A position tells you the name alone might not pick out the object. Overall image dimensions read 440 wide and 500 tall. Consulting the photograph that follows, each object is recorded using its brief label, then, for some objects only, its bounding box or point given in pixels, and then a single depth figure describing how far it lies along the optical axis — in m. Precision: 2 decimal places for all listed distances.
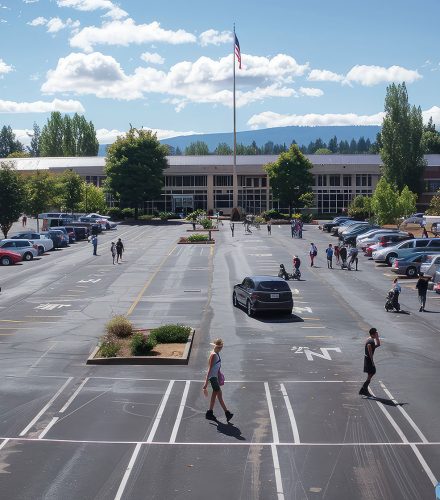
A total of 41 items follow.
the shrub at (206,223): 76.31
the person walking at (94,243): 57.66
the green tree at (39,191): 76.44
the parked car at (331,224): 80.38
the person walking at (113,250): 51.66
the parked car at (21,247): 54.69
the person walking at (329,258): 48.79
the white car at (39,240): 59.72
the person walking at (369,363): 18.31
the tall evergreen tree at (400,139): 102.44
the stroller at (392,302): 31.48
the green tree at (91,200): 98.31
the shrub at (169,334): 24.47
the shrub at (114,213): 105.31
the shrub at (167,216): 102.88
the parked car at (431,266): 39.16
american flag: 89.75
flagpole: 105.50
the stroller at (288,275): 41.38
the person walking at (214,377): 16.34
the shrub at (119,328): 24.97
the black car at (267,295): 30.17
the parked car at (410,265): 44.03
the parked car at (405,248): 48.34
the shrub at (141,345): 22.52
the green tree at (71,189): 92.44
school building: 115.56
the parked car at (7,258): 52.55
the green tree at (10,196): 65.56
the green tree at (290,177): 105.69
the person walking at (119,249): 51.69
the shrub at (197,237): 66.94
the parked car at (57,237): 64.75
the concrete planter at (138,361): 21.88
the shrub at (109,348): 22.23
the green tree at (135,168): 104.31
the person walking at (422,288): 31.55
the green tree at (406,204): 75.50
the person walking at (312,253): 49.00
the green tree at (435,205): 76.72
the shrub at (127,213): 106.25
